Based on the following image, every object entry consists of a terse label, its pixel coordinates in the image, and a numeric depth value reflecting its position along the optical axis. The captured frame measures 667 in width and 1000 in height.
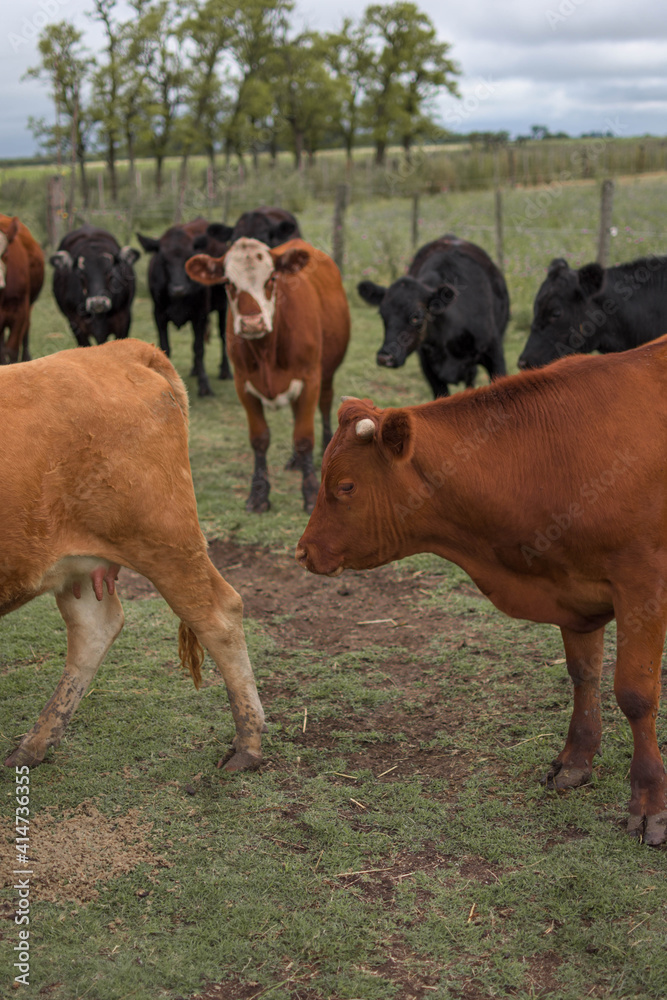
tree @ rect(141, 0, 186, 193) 39.56
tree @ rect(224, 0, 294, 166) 45.03
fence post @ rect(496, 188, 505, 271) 14.78
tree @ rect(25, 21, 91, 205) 24.94
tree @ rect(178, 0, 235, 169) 44.00
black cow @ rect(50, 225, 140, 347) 9.80
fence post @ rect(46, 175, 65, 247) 17.92
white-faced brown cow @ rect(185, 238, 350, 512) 6.61
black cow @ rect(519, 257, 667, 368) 7.21
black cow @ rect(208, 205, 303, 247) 9.00
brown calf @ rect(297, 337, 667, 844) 3.07
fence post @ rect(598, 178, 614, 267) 12.00
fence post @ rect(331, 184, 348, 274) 14.83
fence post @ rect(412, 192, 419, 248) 16.17
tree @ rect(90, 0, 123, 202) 36.69
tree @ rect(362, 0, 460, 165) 52.72
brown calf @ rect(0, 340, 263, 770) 3.13
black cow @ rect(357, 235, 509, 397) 7.72
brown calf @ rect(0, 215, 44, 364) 9.62
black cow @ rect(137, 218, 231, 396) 10.62
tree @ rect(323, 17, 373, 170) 53.69
